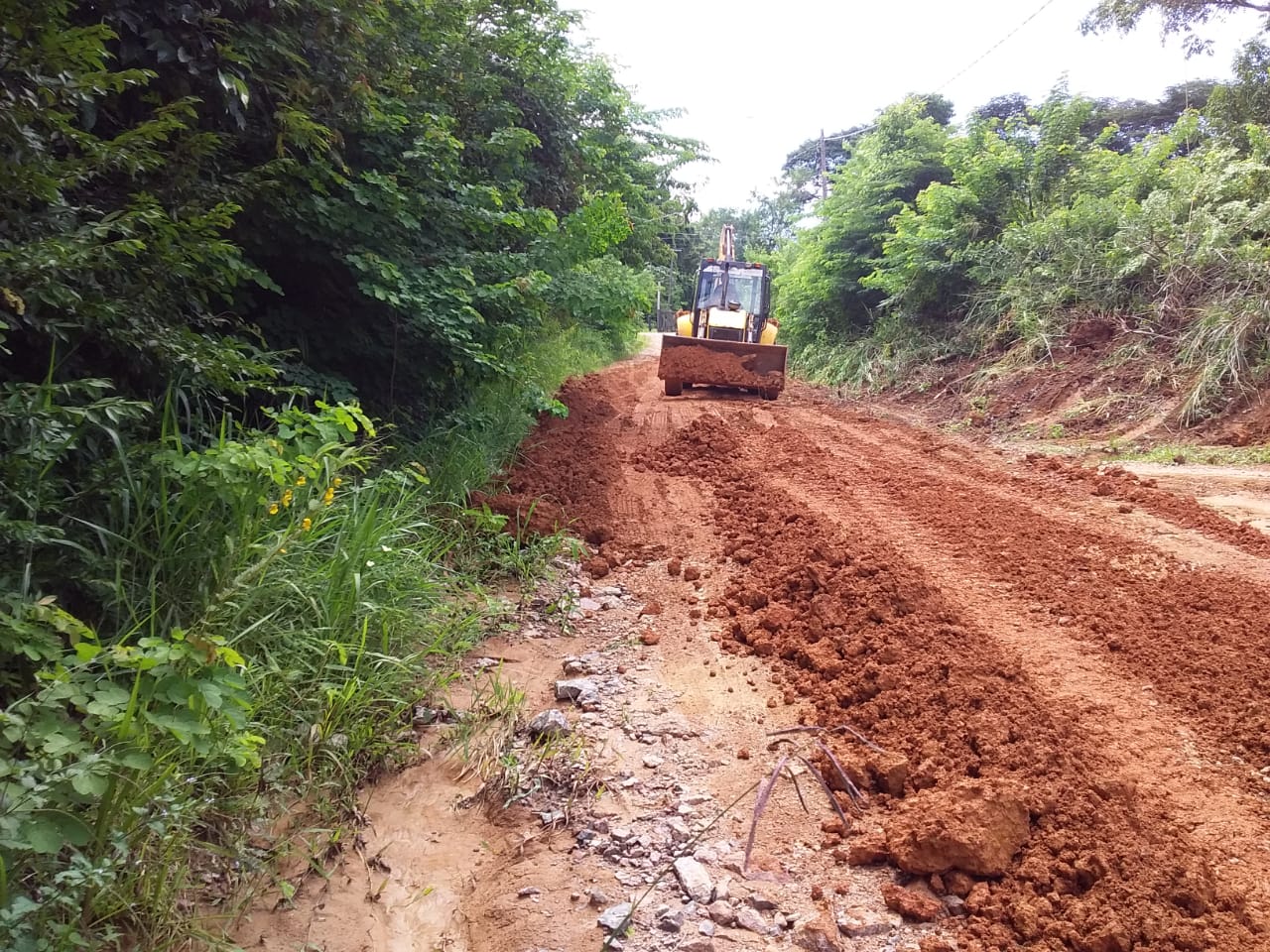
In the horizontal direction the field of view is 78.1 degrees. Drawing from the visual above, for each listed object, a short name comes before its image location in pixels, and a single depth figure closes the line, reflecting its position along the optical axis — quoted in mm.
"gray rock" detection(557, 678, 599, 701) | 3699
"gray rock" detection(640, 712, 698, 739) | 3381
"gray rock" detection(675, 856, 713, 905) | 2447
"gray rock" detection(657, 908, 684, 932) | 2342
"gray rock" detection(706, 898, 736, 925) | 2367
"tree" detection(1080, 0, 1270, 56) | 12862
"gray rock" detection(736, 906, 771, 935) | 2344
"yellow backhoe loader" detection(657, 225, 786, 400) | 12992
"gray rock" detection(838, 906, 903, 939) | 2311
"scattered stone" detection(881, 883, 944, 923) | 2330
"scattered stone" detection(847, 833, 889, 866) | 2562
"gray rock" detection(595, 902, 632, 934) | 2352
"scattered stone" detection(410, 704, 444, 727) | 3377
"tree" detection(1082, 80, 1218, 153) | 24297
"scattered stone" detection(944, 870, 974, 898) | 2402
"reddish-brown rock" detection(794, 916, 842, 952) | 2264
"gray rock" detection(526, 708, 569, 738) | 3332
